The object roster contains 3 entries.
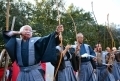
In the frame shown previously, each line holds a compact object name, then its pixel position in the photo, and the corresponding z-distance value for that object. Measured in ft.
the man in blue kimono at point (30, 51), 7.15
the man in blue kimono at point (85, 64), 11.08
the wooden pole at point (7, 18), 6.60
